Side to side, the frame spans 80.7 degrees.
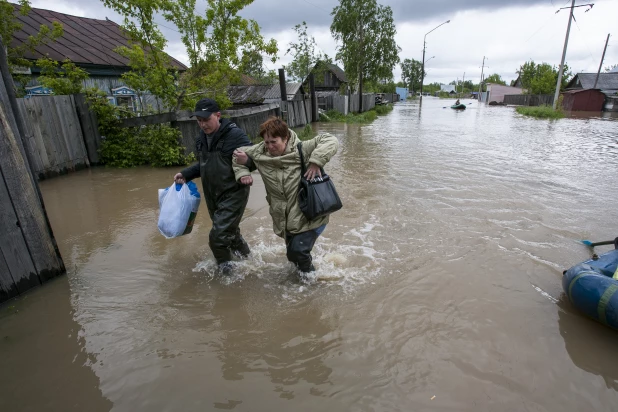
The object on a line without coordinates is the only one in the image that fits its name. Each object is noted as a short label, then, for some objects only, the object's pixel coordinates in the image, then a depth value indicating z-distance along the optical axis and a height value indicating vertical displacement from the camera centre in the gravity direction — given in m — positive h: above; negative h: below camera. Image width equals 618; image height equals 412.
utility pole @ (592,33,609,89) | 43.04 +0.20
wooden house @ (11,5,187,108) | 10.43 +1.48
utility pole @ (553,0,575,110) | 29.03 +2.37
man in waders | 3.46 -0.78
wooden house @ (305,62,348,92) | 40.00 +0.67
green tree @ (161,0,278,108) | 8.54 +1.06
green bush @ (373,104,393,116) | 33.63 -2.44
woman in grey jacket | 3.17 -0.69
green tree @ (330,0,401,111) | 30.95 +3.74
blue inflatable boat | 2.94 -1.74
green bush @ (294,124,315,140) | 14.55 -1.84
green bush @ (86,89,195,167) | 8.53 -1.08
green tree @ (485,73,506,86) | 113.62 -0.29
